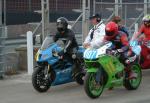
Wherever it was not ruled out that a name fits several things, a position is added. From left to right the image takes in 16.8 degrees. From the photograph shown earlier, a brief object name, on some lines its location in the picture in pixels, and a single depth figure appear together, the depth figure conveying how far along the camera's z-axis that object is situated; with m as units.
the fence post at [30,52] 13.27
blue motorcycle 10.72
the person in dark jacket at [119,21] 12.45
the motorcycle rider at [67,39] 11.09
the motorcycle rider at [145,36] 13.09
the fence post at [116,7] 16.07
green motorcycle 10.05
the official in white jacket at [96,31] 11.24
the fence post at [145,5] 16.39
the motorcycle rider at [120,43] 10.73
